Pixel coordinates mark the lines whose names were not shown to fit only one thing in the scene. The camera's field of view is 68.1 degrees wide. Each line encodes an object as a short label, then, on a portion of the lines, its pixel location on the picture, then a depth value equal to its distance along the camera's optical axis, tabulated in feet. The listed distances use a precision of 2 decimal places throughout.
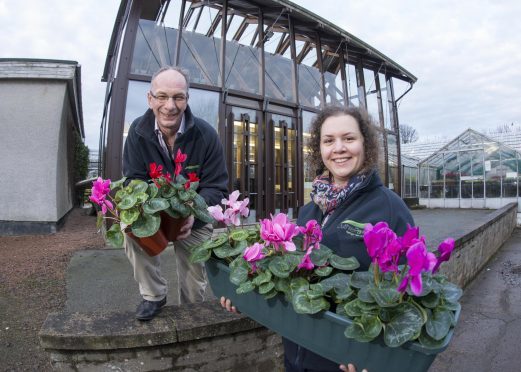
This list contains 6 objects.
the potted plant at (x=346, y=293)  3.26
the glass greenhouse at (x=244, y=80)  21.98
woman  4.92
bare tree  183.32
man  6.92
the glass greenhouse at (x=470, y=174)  60.64
